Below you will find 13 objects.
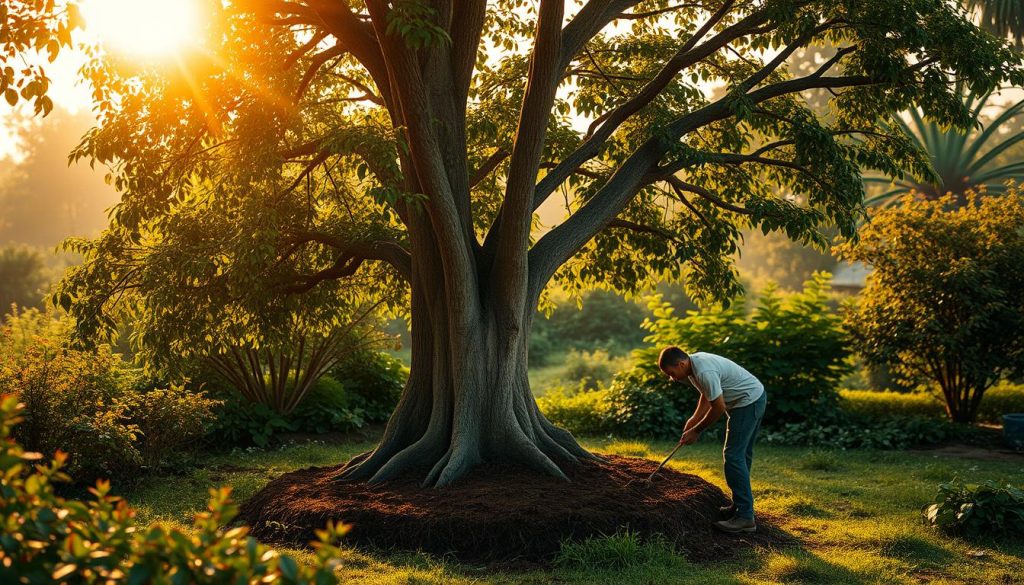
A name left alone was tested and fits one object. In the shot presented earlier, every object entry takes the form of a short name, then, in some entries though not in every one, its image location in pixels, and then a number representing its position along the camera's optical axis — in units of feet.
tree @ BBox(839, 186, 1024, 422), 43.21
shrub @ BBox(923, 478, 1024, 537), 23.58
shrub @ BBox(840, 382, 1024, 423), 48.96
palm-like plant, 84.84
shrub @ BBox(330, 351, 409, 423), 50.72
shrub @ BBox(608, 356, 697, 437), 46.55
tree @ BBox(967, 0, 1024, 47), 74.59
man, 24.14
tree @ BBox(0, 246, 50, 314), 104.78
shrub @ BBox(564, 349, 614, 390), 75.36
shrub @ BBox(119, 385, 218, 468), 32.09
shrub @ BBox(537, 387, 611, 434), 48.85
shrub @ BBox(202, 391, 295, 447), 41.68
